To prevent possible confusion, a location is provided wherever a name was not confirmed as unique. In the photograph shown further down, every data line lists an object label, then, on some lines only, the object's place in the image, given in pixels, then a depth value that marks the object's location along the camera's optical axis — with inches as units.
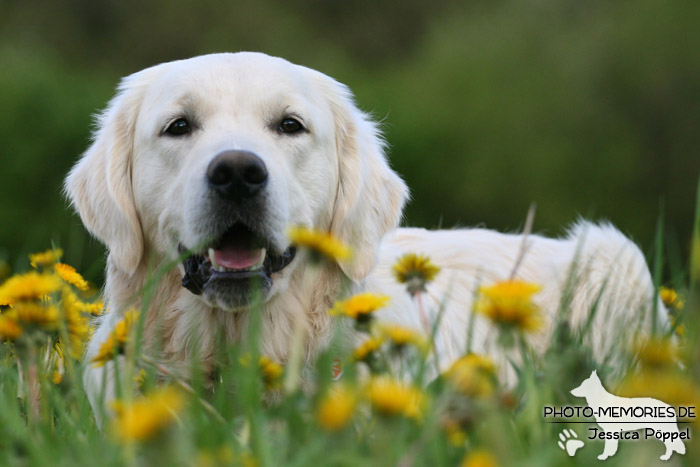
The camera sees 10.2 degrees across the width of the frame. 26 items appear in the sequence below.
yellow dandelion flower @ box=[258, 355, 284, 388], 96.9
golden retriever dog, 104.9
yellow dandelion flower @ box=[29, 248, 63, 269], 103.0
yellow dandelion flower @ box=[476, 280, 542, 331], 92.8
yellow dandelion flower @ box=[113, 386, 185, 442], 73.1
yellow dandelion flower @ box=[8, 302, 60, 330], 95.9
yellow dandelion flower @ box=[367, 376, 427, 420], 83.5
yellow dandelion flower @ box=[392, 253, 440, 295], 99.3
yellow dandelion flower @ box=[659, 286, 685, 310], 105.2
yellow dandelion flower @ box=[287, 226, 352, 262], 95.2
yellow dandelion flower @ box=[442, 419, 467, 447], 94.4
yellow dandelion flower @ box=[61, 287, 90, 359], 99.8
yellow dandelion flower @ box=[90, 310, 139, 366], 96.1
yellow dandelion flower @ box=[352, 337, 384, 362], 96.3
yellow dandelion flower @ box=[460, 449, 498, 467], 84.8
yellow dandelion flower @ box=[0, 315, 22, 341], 96.8
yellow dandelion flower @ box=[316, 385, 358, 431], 82.5
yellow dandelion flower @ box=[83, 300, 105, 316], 107.1
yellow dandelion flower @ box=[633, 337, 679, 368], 94.2
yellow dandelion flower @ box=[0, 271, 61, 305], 96.0
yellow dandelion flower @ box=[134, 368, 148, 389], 97.4
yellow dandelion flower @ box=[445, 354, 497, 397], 93.9
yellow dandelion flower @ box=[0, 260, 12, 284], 107.1
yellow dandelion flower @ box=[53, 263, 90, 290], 103.5
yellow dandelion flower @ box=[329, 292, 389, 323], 97.0
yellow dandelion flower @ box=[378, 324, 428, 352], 95.7
